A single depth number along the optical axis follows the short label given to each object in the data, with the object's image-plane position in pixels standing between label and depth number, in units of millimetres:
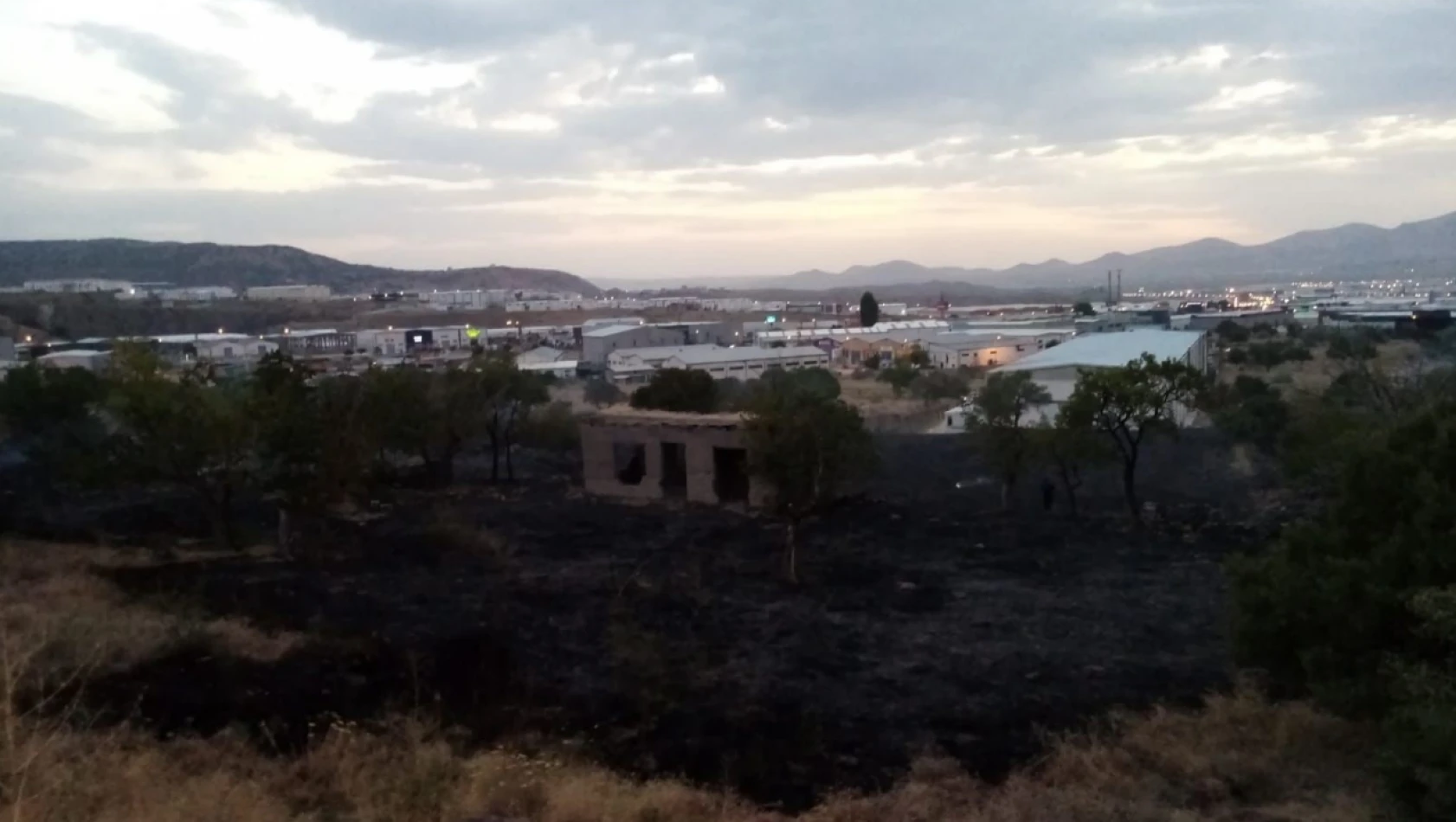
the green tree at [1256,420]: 27438
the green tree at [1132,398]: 21234
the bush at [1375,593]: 7566
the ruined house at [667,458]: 24500
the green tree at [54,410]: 23797
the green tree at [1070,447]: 21766
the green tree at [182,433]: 18625
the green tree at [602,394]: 46812
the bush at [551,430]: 31477
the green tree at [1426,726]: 6562
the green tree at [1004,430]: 22969
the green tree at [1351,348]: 40750
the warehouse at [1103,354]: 42531
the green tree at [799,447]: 20109
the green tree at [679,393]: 30297
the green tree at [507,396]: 28453
